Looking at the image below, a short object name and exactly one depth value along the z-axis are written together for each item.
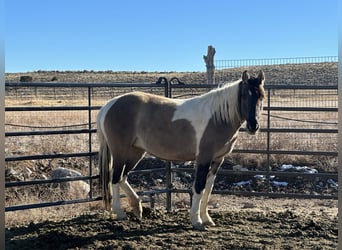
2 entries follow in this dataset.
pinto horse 4.66
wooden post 10.44
